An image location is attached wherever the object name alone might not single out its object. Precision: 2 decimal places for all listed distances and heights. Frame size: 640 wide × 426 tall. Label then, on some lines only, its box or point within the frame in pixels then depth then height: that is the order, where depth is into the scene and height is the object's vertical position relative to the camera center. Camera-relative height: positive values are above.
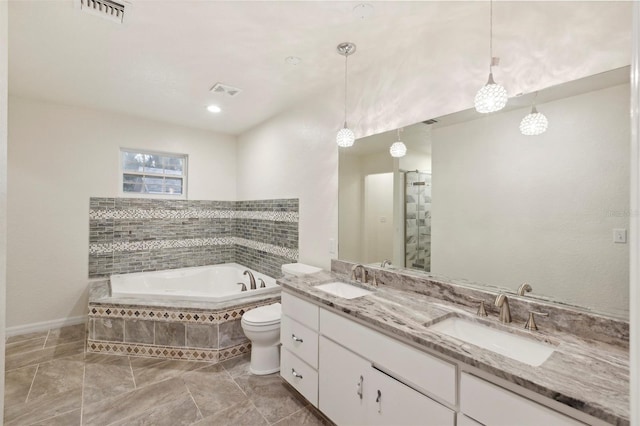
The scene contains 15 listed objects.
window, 3.86 +0.52
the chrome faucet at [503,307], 1.47 -0.46
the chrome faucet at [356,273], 2.29 -0.47
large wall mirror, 1.30 +0.10
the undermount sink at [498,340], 1.25 -0.58
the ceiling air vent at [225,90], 2.83 +1.20
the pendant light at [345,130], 2.13 +0.65
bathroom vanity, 0.96 -0.63
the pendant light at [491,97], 1.52 +0.61
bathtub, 2.88 -0.83
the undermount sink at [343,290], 2.08 -0.55
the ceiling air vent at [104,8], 1.72 +1.20
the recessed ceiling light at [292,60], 2.29 +1.20
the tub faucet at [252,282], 3.32 -0.78
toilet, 2.44 -1.05
